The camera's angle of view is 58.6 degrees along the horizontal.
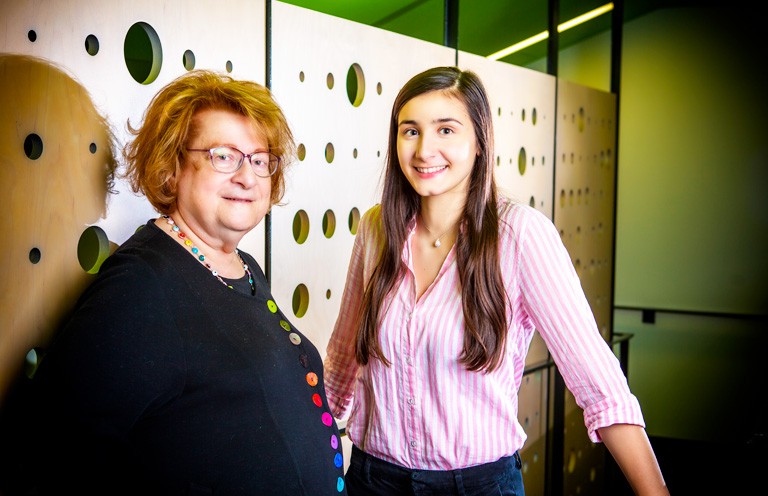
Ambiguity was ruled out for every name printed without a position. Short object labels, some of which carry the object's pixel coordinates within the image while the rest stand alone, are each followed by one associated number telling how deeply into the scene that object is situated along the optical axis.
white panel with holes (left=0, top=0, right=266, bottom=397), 1.46
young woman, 1.51
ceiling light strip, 3.82
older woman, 1.14
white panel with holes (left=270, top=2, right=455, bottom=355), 2.30
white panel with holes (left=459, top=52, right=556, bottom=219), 3.47
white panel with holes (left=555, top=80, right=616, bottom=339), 4.27
